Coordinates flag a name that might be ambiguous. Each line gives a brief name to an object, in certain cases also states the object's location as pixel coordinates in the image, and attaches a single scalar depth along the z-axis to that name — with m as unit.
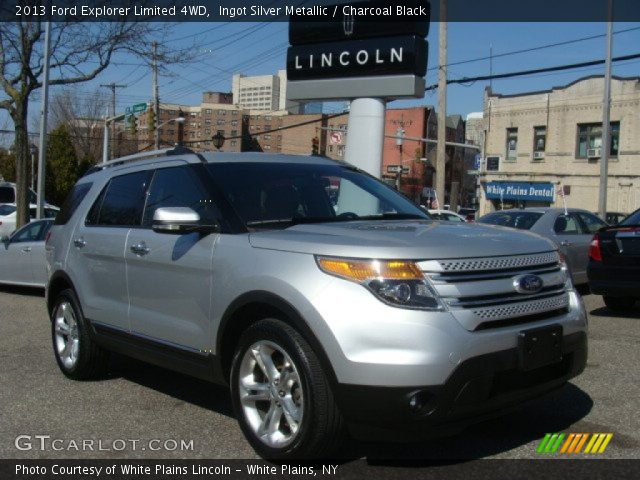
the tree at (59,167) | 43.69
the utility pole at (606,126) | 23.66
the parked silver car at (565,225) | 11.13
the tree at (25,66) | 19.53
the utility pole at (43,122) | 19.17
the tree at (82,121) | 57.34
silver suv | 3.32
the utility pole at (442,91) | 21.91
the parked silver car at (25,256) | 11.06
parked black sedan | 8.33
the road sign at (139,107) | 27.28
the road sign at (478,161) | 43.28
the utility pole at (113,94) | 56.78
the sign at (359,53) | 10.97
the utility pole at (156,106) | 35.85
